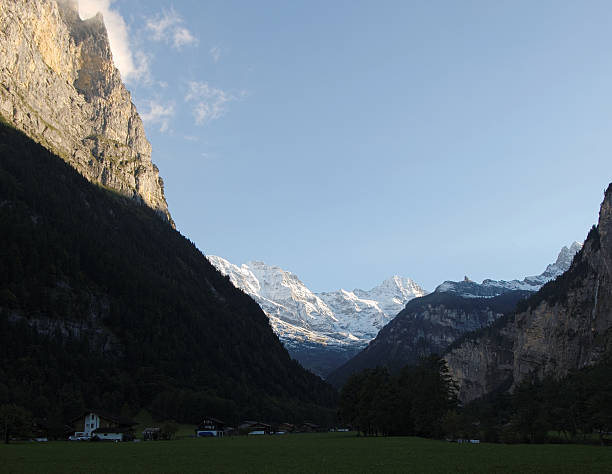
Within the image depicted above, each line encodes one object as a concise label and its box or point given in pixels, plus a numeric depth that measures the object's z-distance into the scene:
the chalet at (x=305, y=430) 195.54
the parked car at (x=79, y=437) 118.25
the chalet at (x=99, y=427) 119.81
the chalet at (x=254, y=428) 158.43
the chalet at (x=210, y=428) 145.25
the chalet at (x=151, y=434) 127.93
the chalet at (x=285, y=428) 182.68
